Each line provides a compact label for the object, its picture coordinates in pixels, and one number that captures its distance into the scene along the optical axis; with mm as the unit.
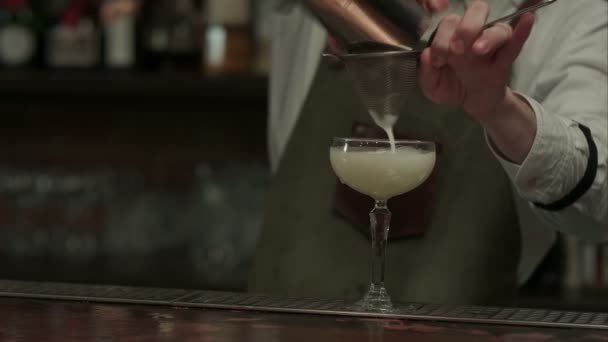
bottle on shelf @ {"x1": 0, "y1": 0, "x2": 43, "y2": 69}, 3115
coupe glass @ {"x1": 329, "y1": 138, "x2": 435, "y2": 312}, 1474
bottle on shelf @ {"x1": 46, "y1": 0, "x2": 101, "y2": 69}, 3076
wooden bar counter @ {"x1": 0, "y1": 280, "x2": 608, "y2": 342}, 1209
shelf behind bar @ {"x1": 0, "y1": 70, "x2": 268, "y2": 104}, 2924
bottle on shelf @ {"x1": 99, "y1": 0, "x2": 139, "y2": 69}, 3039
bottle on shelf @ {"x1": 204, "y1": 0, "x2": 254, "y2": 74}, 2955
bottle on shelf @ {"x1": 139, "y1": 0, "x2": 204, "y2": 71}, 3070
